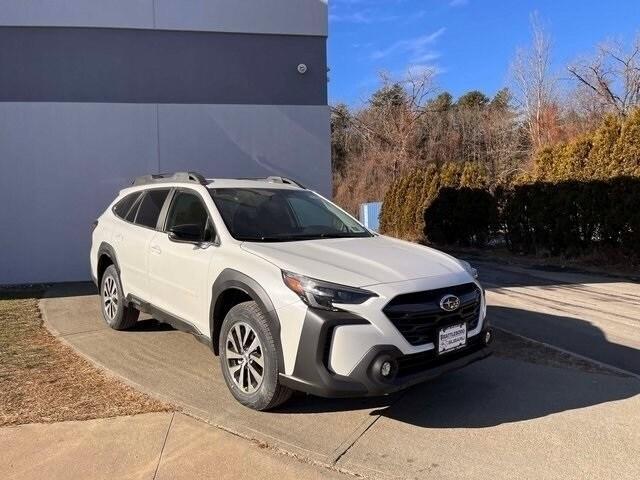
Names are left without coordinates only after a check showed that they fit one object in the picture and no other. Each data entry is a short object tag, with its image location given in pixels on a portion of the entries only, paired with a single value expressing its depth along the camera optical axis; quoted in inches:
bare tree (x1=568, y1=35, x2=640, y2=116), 1136.9
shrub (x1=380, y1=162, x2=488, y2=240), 765.9
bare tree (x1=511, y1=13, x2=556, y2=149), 1305.4
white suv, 152.4
